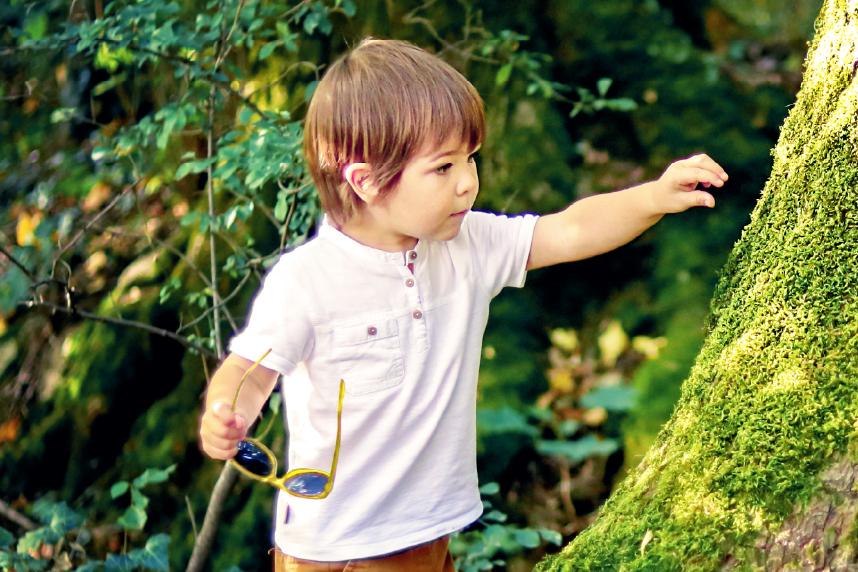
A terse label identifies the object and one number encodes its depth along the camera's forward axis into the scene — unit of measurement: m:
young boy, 1.95
